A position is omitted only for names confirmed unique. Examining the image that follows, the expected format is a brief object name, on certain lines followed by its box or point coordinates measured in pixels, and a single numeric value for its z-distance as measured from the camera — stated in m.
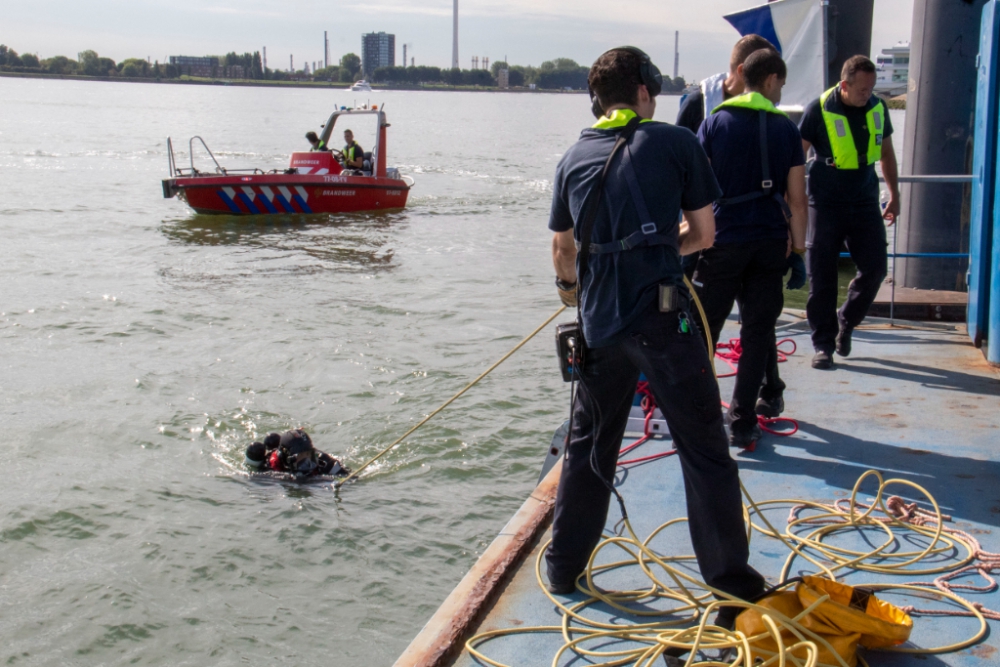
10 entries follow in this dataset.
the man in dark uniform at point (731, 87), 4.61
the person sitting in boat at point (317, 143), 19.48
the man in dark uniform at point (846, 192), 5.33
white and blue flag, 7.77
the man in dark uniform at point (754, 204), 4.24
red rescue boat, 18.41
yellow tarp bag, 2.71
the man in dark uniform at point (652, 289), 2.88
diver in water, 6.26
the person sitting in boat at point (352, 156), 20.23
